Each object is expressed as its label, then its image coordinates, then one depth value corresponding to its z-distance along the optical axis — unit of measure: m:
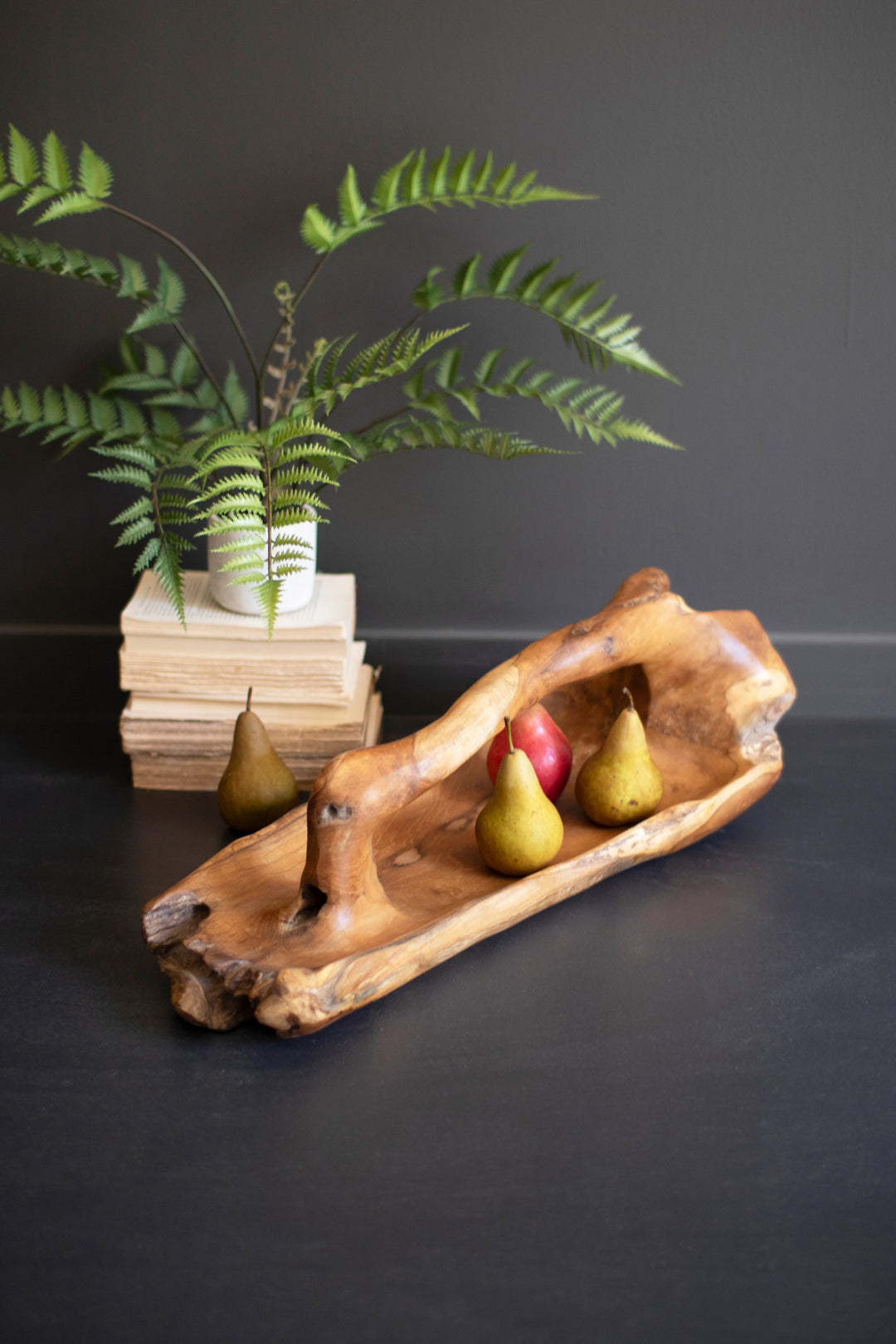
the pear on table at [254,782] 1.23
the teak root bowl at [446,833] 0.95
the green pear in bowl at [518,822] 1.07
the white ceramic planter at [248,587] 1.31
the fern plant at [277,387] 1.14
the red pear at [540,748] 1.21
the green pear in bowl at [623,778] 1.17
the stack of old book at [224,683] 1.31
